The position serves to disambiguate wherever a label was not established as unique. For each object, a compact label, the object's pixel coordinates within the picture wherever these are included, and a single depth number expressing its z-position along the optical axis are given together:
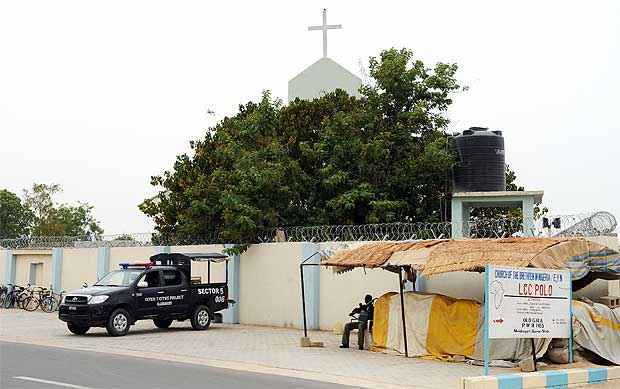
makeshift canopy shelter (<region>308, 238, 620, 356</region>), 14.00
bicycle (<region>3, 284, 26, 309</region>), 30.66
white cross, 35.88
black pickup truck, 19.30
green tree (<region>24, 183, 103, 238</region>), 54.97
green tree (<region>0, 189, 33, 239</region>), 60.38
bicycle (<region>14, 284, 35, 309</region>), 30.33
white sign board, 12.31
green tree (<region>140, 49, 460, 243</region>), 24.11
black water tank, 22.98
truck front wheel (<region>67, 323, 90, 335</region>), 20.01
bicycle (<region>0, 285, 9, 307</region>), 31.03
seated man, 17.23
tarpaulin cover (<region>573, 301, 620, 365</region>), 14.37
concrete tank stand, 21.95
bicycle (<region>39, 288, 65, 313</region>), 29.05
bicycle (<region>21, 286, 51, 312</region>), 29.54
